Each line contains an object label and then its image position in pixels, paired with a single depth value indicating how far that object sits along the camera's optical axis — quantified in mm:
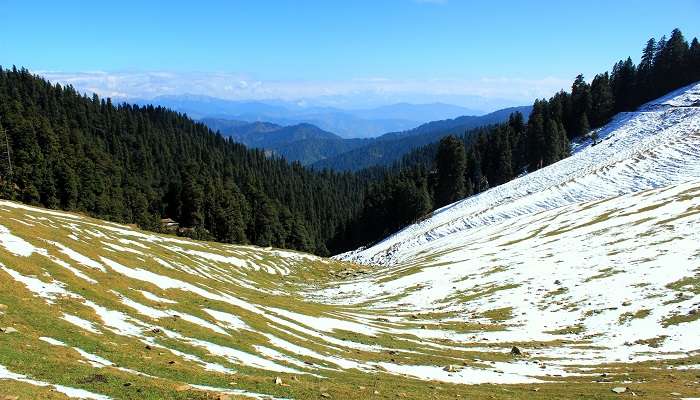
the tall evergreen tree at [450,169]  132250
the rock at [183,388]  14929
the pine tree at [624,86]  162050
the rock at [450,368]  25386
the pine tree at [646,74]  158625
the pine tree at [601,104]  154875
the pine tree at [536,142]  131500
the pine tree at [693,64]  152625
